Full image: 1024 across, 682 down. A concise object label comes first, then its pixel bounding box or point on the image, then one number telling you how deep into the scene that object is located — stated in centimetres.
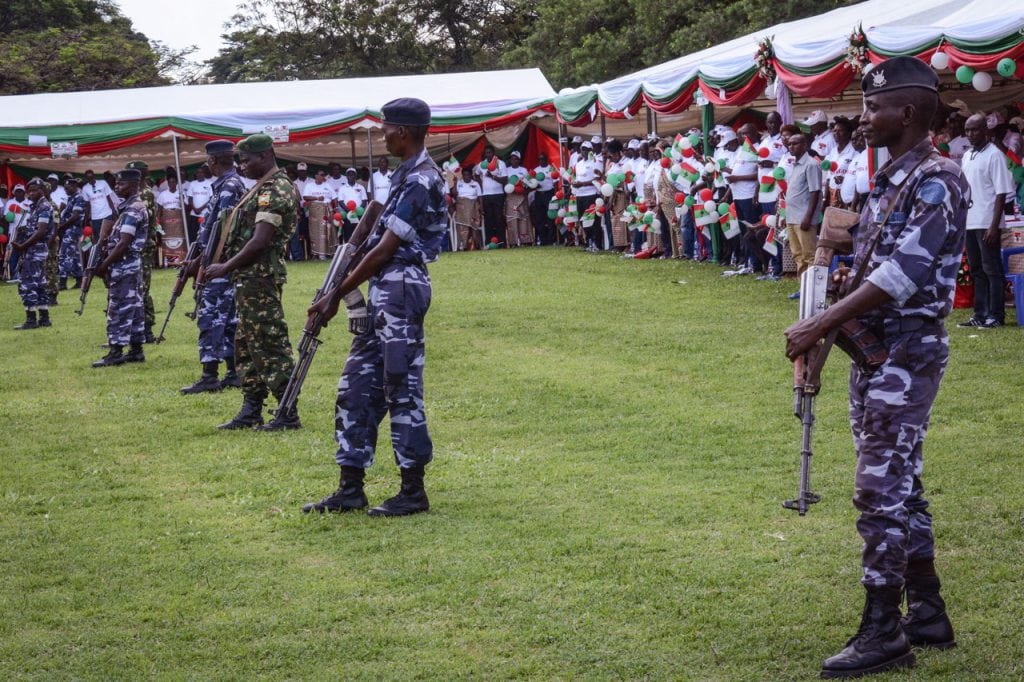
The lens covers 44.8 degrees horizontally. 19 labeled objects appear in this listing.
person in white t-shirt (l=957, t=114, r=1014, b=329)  1141
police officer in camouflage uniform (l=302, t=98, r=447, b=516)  622
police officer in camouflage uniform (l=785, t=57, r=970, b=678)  415
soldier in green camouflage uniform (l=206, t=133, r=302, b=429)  868
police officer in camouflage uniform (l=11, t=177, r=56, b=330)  1630
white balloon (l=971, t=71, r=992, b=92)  1257
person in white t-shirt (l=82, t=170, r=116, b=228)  2372
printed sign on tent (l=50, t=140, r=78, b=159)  2411
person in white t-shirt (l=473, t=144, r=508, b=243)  2645
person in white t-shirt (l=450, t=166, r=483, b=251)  2628
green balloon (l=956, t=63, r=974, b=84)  1245
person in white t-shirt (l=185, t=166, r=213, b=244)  2527
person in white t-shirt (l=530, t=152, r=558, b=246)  2625
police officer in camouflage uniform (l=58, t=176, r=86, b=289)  1956
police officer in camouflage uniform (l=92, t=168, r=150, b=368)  1209
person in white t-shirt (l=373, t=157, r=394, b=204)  2592
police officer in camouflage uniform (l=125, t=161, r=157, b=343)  1251
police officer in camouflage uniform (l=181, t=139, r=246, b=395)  962
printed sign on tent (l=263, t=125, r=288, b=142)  2453
